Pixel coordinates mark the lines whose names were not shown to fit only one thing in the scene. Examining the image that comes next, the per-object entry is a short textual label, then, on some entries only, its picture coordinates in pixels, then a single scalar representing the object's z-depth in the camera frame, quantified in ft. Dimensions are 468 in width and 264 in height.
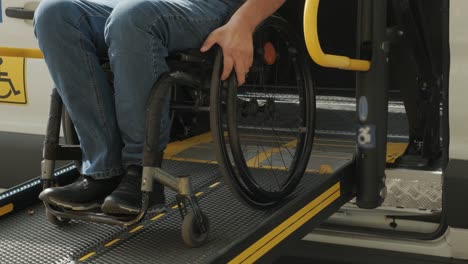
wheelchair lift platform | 7.40
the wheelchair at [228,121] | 7.20
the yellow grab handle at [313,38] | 7.66
